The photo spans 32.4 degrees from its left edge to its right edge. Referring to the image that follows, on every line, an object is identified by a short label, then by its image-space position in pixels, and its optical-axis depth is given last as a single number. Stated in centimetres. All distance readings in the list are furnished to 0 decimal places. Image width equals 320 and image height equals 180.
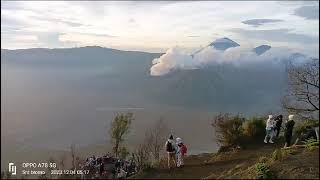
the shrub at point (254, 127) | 2019
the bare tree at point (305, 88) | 1792
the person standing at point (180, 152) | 1633
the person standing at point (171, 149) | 1645
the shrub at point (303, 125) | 1800
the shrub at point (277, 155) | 1484
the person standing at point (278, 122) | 1878
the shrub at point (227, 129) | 1978
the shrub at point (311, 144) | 1570
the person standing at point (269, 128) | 1870
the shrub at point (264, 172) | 1327
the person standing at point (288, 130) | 1741
